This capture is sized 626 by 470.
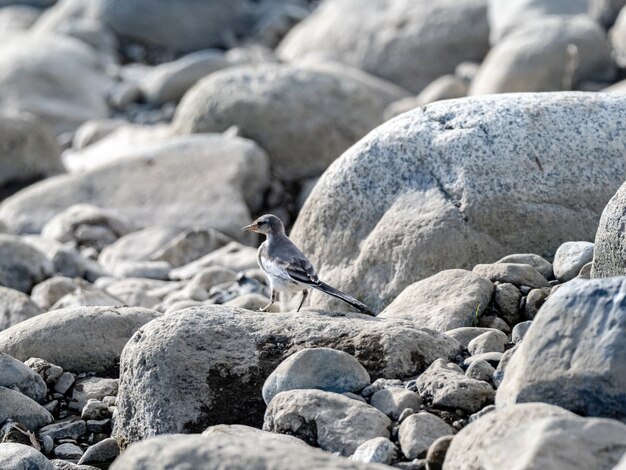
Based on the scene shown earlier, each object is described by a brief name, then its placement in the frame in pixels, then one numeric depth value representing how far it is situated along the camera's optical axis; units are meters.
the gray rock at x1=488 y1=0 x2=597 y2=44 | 43.19
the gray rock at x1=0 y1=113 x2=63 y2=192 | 35.28
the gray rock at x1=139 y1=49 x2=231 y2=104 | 44.87
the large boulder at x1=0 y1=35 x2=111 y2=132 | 44.28
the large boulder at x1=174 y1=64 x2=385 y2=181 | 33.00
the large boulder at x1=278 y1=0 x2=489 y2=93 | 44.87
